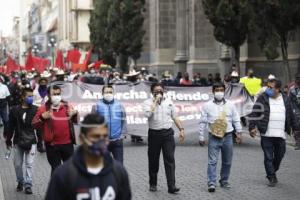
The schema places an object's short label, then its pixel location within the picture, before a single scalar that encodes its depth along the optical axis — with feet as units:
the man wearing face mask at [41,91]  50.72
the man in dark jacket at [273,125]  34.91
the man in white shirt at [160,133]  32.94
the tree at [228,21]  80.12
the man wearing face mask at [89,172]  13.69
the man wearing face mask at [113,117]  32.01
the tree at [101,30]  153.48
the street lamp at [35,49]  372.58
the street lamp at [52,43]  314.51
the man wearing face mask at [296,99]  49.33
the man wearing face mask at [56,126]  30.01
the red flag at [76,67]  123.24
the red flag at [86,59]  117.60
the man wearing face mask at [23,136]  33.17
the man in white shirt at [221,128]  33.76
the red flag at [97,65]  125.00
